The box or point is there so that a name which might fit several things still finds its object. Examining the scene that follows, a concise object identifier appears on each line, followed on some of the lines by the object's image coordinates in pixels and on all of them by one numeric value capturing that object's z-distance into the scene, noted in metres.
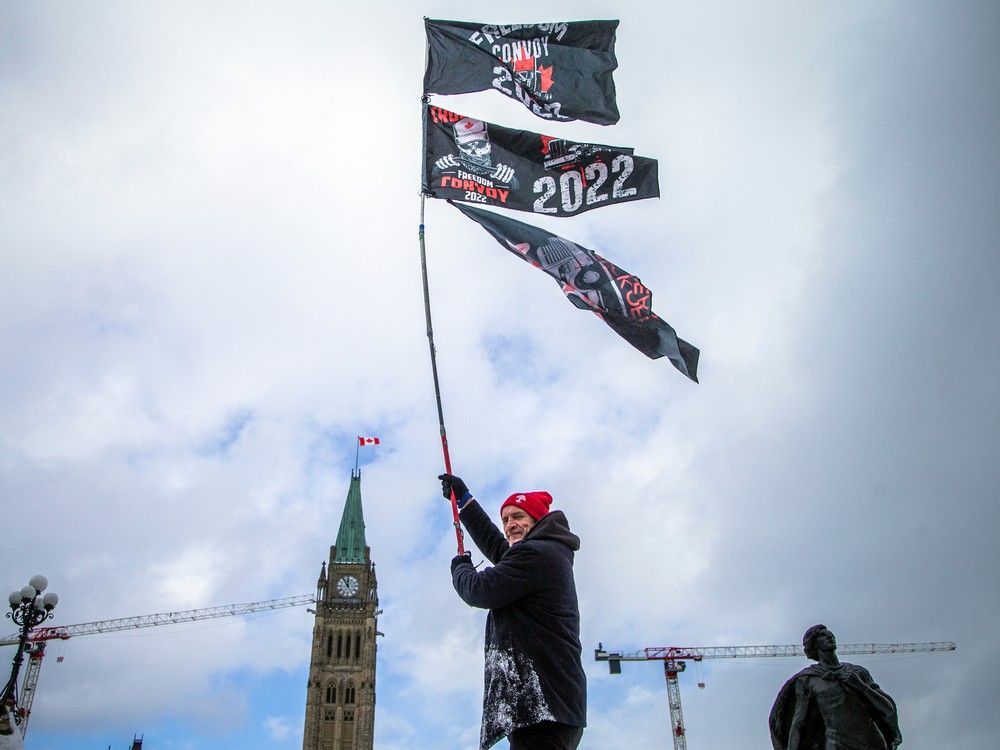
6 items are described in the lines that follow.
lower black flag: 8.96
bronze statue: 7.35
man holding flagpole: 4.64
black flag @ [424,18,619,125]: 10.10
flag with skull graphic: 9.34
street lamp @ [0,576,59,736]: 17.00
